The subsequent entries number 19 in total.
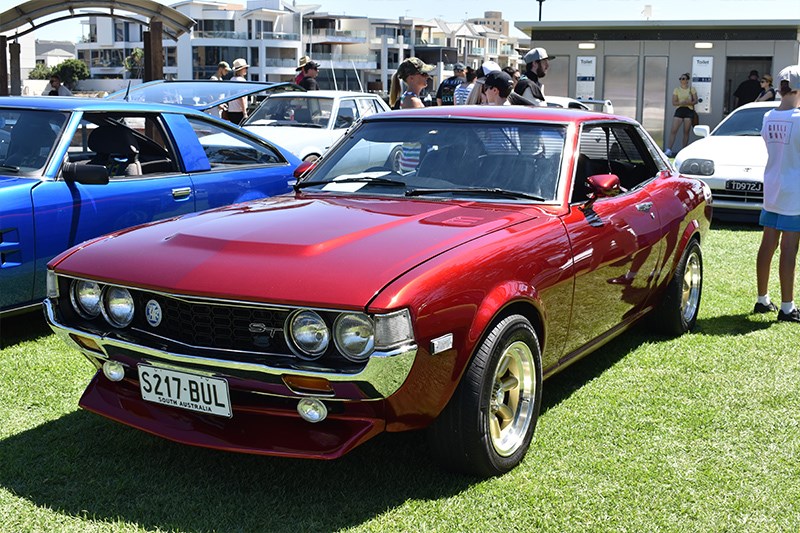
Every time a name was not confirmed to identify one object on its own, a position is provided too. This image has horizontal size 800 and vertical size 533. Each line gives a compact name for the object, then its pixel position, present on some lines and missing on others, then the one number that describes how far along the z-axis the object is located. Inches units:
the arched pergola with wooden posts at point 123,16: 530.3
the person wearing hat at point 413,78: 436.5
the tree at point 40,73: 4242.1
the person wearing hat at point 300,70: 602.2
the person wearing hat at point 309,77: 588.4
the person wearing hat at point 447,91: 591.8
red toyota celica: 134.7
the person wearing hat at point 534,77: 400.2
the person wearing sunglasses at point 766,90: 751.1
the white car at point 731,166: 433.1
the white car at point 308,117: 500.4
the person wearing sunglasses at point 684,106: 879.7
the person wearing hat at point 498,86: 334.0
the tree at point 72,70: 4094.0
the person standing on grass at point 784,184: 258.7
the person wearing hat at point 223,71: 626.4
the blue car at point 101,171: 221.6
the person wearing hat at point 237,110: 583.5
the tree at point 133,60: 3843.3
